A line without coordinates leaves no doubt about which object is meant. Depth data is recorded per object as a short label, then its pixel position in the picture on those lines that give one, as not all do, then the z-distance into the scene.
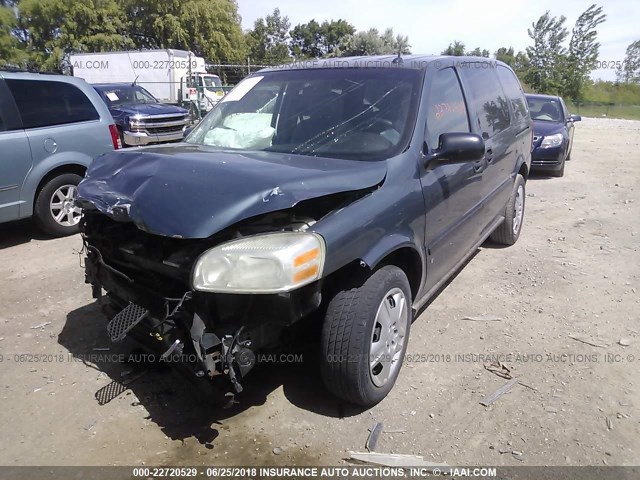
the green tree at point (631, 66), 39.47
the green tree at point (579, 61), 37.19
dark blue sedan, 10.15
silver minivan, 5.66
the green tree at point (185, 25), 37.16
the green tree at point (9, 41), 28.45
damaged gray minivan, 2.39
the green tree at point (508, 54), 48.56
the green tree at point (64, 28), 34.41
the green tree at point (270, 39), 53.91
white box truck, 23.06
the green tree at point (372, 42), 44.31
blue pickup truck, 12.04
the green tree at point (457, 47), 41.61
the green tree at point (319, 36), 63.25
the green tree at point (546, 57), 39.25
